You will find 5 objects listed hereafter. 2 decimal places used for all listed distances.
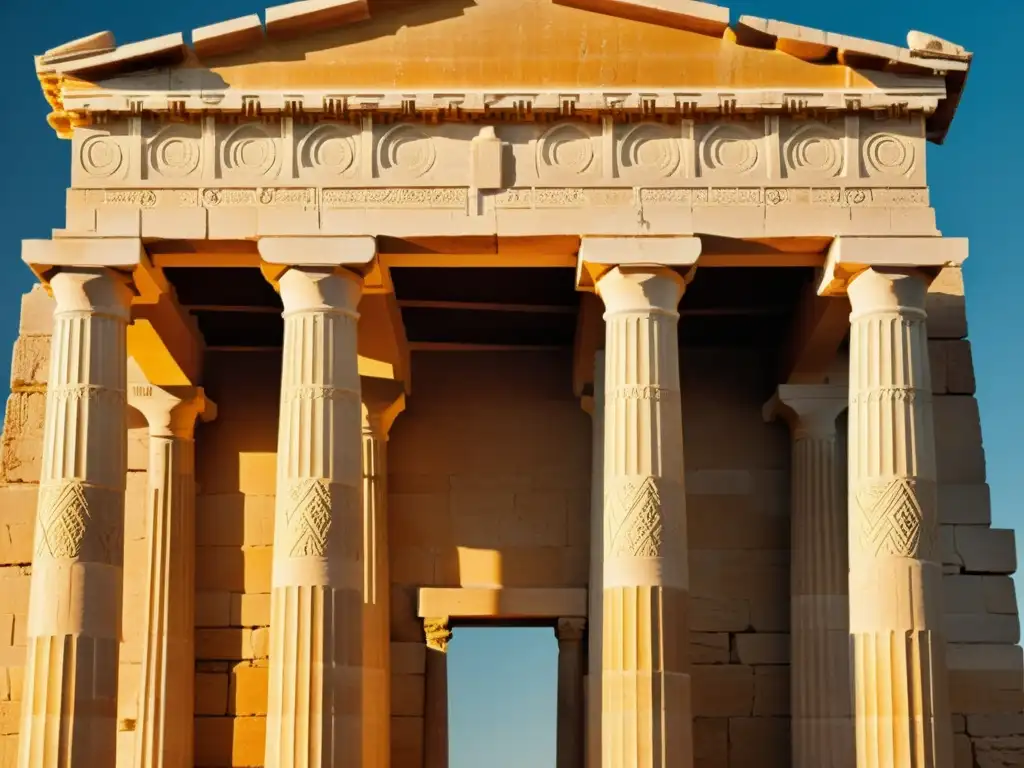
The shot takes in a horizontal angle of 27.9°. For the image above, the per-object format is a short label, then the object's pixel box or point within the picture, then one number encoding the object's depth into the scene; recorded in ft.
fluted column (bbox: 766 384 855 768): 106.52
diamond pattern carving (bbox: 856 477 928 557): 91.50
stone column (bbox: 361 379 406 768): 108.06
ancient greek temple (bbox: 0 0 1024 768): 91.15
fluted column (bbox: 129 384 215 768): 107.86
